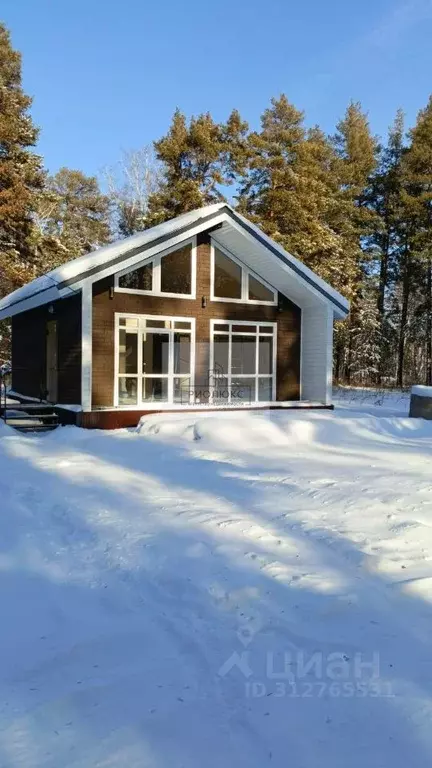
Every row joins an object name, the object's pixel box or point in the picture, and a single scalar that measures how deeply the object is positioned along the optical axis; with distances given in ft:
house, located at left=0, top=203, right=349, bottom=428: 36.40
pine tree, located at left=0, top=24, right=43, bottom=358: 63.98
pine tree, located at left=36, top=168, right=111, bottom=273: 95.50
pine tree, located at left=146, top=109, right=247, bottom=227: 74.18
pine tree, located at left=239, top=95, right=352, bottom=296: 75.61
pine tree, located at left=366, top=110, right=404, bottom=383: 95.09
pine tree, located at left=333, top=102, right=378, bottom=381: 89.20
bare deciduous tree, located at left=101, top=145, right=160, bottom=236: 91.04
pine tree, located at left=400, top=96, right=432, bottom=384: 86.38
